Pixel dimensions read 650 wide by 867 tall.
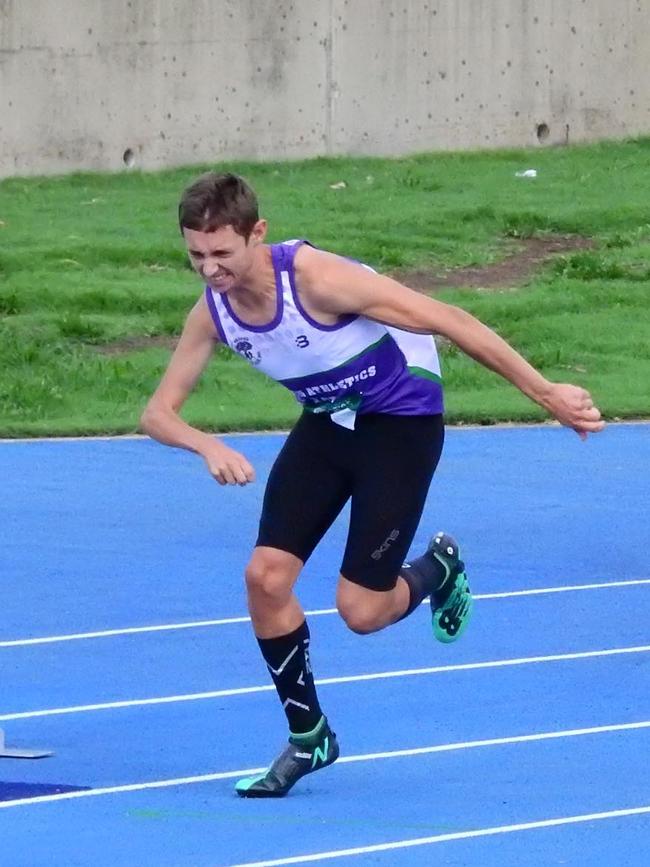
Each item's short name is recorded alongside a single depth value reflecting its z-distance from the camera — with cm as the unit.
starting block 1222
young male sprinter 1109
